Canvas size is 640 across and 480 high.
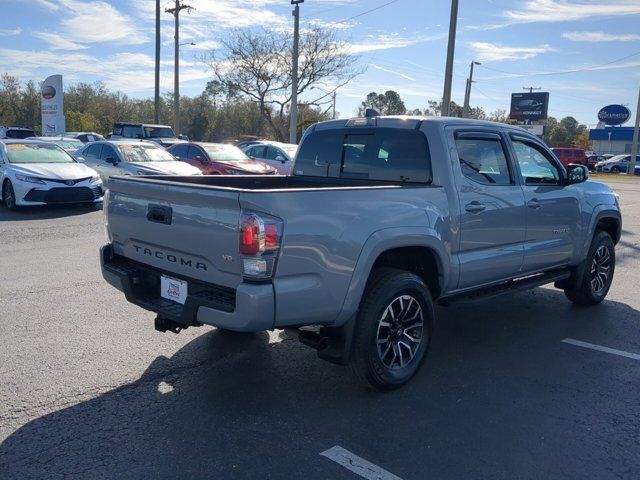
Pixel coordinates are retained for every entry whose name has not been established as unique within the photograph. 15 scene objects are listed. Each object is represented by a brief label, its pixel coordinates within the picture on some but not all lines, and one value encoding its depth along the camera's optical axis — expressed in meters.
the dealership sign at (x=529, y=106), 61.22
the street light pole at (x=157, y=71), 33.12
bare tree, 38.09
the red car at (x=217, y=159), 16.75
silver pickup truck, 3.39
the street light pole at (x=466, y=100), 33.70
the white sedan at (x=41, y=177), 12.12
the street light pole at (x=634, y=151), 40.62
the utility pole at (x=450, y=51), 18.08
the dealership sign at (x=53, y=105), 31.11
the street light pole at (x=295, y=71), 26.86
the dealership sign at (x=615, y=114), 59.69
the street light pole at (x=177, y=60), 34.28
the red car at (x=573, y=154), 40.11
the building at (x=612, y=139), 75.88
